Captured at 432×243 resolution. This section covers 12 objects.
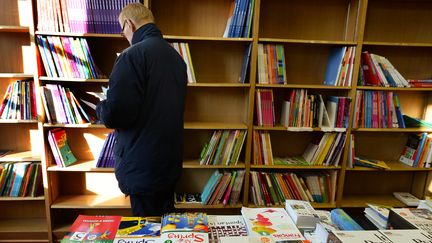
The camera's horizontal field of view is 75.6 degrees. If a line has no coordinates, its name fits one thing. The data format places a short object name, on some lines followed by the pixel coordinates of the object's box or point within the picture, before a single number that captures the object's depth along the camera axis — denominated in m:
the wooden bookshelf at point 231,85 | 1.99
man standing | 1.26
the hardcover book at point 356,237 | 0.79
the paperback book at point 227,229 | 0.90
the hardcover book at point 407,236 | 0.82
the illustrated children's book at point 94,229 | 0.87
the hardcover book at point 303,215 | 1.00
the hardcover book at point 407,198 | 2.20
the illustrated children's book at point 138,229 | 0.87
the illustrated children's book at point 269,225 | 0.91
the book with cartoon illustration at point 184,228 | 0.86
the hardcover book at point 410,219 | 0.92
